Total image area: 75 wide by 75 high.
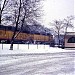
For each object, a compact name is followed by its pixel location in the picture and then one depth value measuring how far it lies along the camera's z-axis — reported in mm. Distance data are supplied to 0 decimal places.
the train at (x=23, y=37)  52534
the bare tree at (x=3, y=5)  32938
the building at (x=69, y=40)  57975
